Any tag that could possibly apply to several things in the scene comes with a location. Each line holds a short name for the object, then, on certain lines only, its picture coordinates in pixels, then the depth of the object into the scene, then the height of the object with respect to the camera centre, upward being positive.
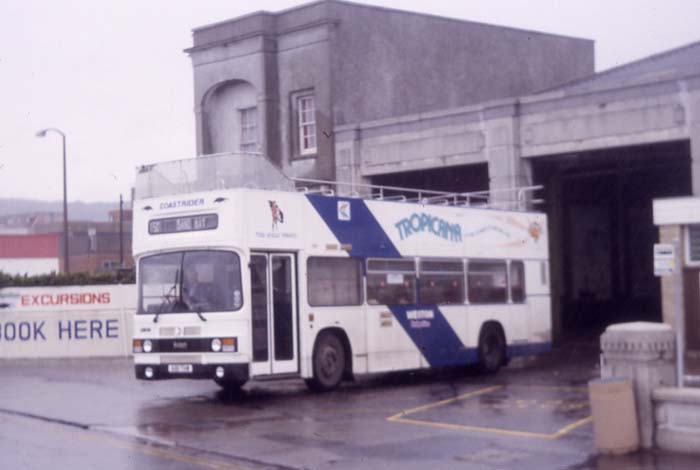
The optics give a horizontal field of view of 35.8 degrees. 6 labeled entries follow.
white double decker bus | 17.17 +0.24
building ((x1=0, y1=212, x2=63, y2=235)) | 91.00 +7.31
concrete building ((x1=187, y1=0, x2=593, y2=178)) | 31.61 +6.69
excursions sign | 27.02 -0.51
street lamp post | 37.12 +4.49
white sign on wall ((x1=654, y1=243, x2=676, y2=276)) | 13.17 +0.26
